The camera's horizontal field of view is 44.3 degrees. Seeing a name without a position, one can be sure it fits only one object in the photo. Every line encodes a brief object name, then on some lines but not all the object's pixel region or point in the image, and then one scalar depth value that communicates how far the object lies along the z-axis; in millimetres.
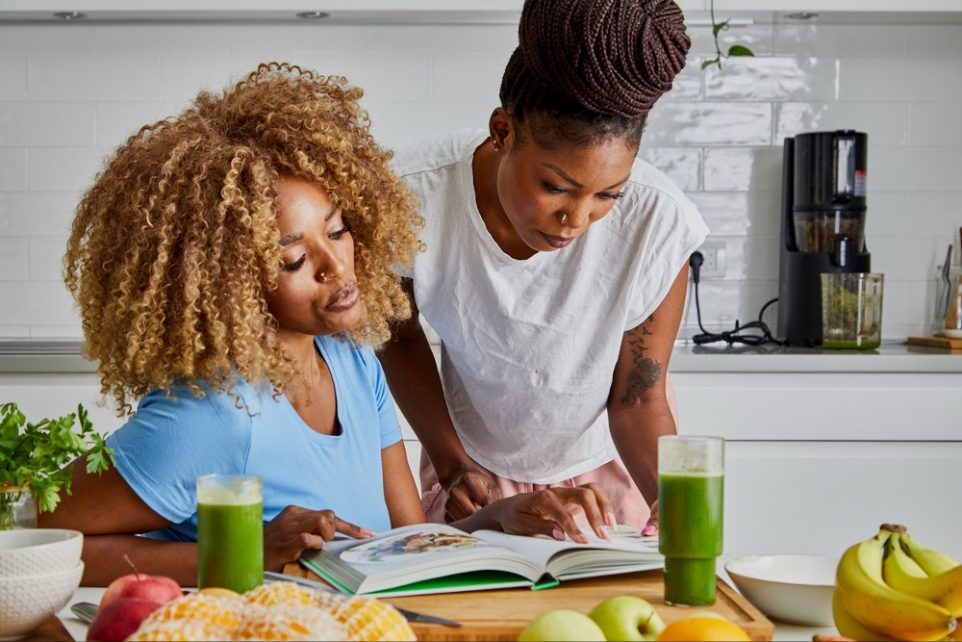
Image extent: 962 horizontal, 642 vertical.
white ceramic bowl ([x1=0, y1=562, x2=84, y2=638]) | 1012
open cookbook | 1117
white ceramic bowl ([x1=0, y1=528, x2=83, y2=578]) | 1021
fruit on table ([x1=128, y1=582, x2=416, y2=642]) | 771
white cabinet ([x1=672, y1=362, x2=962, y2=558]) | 2615
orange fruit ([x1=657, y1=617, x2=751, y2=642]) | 861
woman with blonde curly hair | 1341
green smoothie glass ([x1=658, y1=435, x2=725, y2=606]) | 1063
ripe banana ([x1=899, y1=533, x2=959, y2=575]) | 1040
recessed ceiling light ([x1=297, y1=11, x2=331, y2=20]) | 2990
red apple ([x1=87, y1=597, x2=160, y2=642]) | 956
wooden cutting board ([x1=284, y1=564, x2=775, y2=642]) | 1000
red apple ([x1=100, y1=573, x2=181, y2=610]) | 976
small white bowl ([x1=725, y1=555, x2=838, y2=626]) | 1096
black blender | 2912
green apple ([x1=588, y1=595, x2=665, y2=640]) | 914
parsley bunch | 1119
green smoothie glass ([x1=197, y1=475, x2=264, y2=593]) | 1040
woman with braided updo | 1771
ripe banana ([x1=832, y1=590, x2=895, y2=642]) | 1004
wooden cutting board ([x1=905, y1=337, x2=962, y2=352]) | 2824
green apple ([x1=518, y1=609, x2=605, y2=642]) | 852
